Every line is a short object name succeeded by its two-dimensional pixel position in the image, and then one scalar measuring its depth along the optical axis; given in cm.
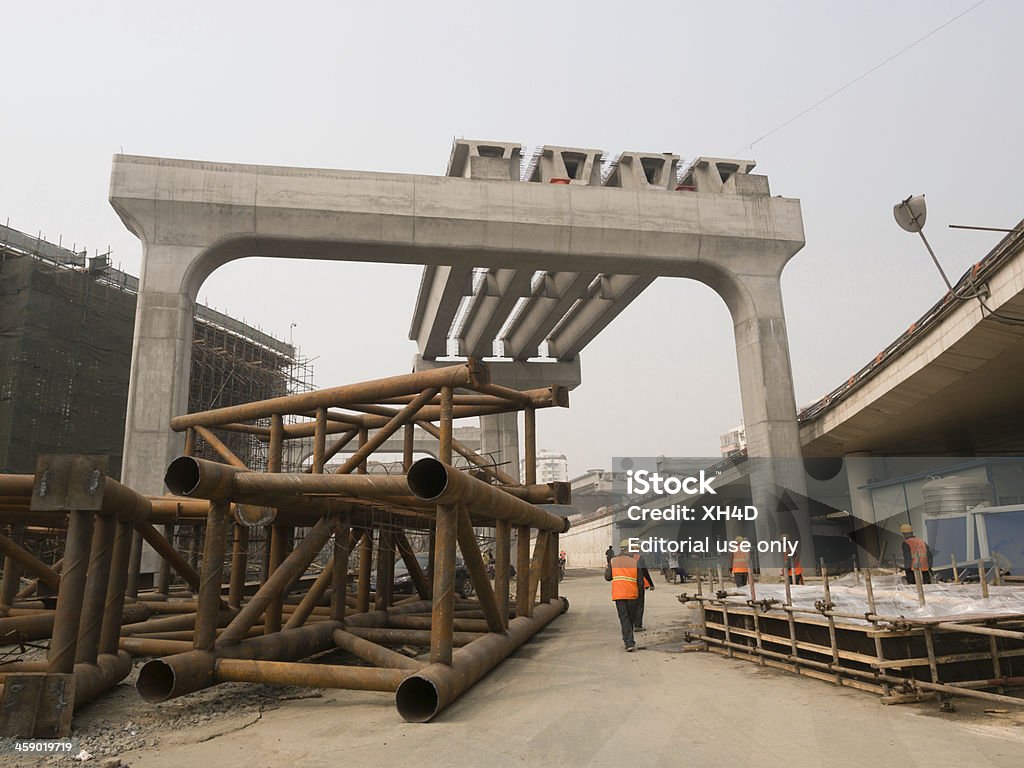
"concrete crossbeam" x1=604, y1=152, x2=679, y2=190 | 2202
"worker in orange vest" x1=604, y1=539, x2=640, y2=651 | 1007
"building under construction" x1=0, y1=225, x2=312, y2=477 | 2409
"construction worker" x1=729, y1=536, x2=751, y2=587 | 1839
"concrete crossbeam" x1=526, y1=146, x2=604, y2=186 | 2186
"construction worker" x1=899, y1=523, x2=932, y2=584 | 1171
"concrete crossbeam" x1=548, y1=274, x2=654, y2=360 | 2634
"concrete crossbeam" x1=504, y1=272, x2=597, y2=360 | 2628
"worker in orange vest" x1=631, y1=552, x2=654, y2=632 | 1230
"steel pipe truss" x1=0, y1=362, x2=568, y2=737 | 591
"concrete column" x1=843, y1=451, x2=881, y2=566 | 2659
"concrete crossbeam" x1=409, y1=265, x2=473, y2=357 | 2503
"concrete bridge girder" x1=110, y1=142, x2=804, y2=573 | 1784
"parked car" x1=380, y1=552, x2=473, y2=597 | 1972
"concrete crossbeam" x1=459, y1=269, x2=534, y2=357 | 2544
